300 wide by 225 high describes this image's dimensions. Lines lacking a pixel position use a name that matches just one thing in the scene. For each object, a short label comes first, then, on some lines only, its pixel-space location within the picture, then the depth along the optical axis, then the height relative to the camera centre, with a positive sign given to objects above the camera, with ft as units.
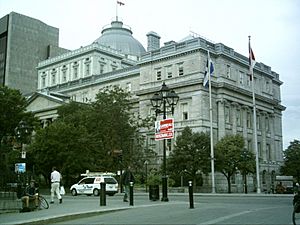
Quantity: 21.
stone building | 210.83 +51.42
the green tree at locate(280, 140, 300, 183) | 236.22 +10.23
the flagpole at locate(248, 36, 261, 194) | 150.82 +36.03
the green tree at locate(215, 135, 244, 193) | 176.65 +10.13
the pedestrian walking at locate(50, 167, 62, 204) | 81.79 -0.54
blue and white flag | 161.07 +40.18
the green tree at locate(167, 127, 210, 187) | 168.86 +9.37
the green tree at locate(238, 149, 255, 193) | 179.08 +6.80
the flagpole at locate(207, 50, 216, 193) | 160.91 +10.29
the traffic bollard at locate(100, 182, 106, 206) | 69.90 -2.36
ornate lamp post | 77.15 +14.78
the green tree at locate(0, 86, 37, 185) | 144.56 +22.04
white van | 127.85 -1.49
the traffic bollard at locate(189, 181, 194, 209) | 63.21 -2.16
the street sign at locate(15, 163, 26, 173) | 113.54 +3.49
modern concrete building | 436.76 +132.26
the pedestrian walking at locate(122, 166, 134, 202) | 81.44 +0.18
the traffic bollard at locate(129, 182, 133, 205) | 69.91 -1.91
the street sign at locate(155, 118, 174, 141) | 73.67 +8.46
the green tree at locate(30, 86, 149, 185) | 166.71 +15.05
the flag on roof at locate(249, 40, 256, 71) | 151.84 +41.60
